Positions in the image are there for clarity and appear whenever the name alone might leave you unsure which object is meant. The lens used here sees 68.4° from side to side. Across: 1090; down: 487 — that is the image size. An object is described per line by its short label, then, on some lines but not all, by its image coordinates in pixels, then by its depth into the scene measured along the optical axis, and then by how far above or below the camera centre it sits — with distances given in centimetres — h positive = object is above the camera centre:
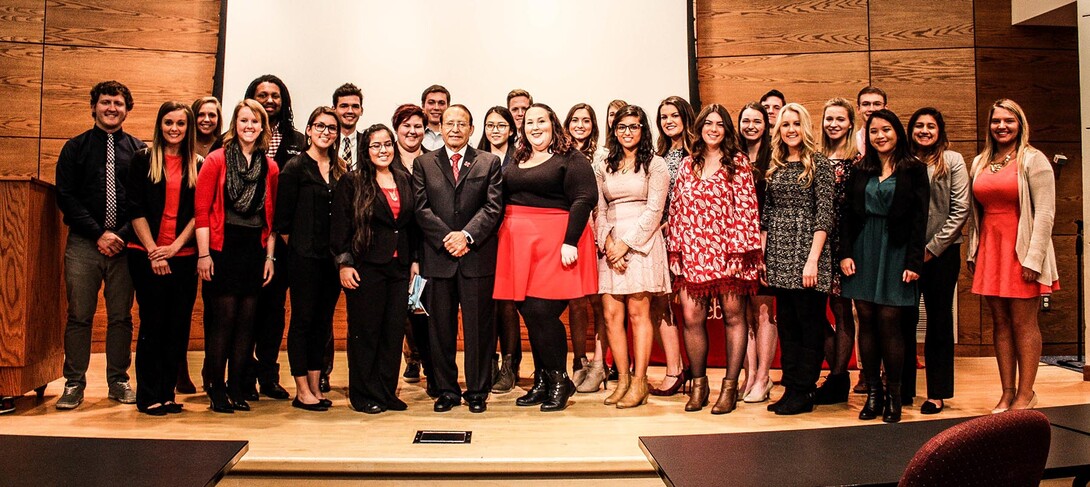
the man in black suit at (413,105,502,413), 370 +8
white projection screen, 568 +158
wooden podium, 361 -6
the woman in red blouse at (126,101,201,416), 366 +8
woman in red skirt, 370 +16
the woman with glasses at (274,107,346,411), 368 +15
